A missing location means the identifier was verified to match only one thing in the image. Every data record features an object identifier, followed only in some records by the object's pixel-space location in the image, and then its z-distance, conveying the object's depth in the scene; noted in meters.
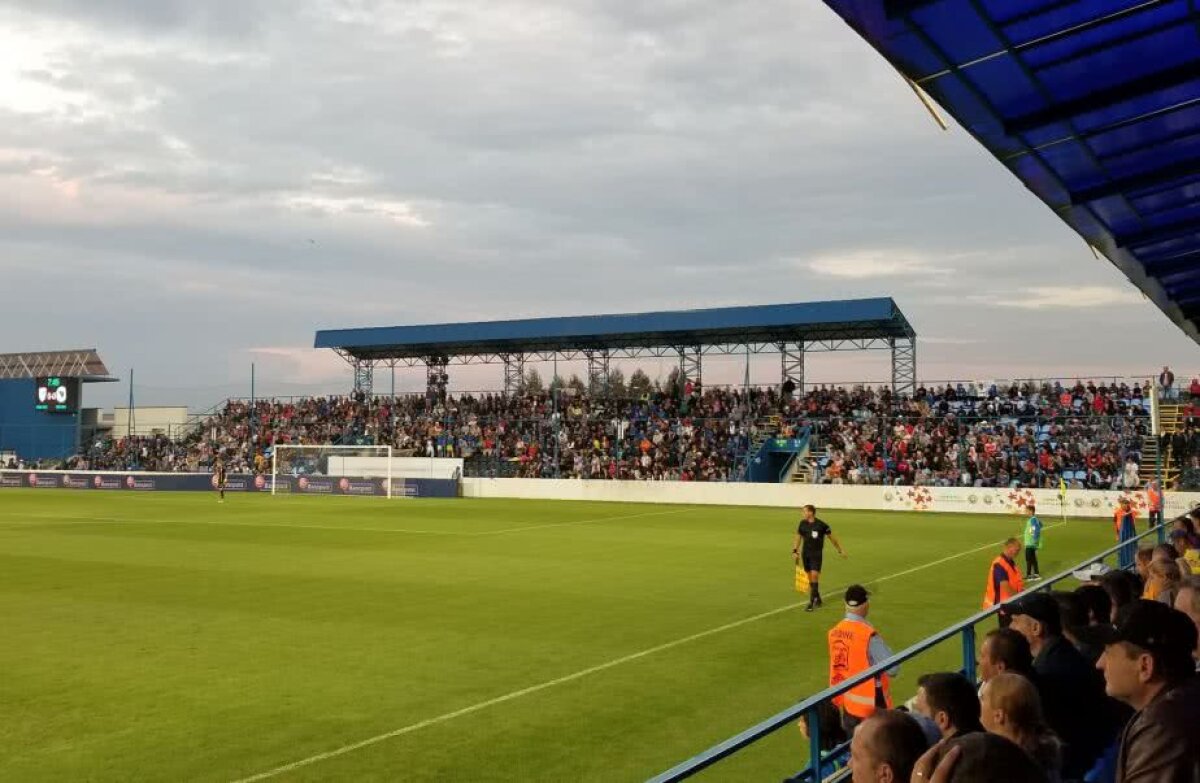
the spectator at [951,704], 4.02
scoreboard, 79.81
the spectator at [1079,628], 6.13
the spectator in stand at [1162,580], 7.45
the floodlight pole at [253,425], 66.26
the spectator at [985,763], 2.69
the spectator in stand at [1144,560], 9.77
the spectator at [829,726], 5.63
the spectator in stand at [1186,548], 11.69
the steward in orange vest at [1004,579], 12.71
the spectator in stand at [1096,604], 7.21
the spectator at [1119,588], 7.62
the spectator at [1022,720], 3.73
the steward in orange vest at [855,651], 7.08
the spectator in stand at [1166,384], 38.94
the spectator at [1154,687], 3.41
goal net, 54.09
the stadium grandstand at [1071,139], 3.61
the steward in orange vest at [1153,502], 28.53
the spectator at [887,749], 3.19
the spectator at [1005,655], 5.21
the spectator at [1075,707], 5.36
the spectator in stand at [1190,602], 5.83
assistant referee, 16.61
